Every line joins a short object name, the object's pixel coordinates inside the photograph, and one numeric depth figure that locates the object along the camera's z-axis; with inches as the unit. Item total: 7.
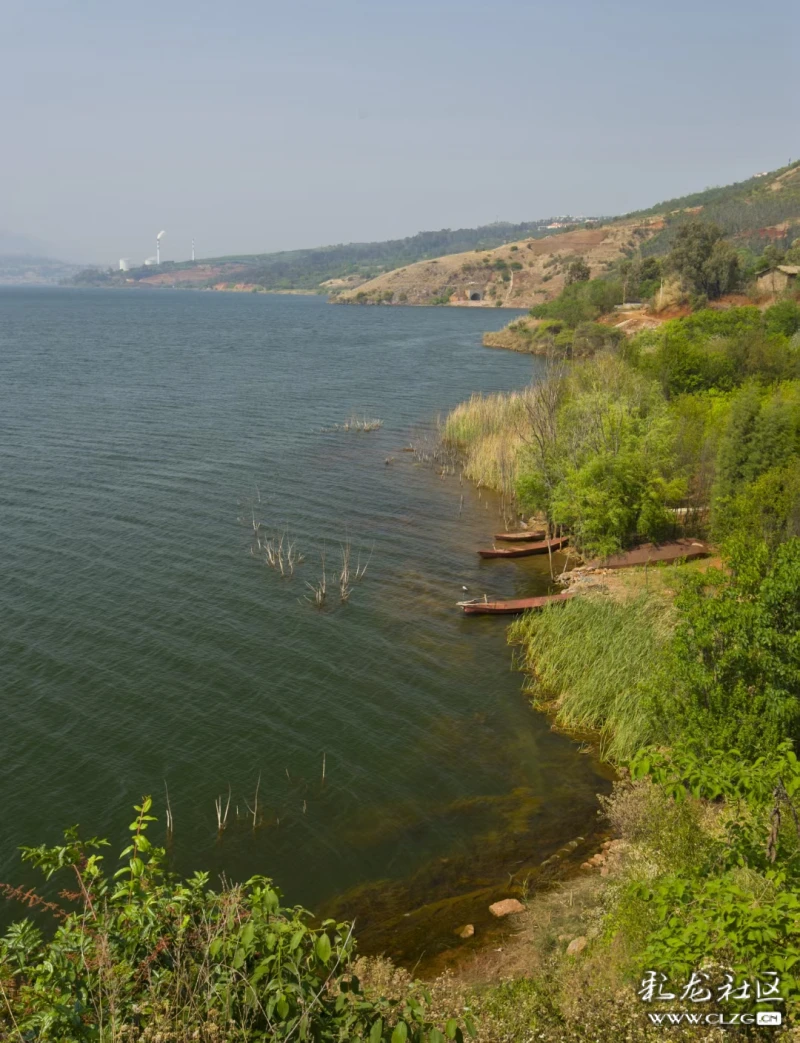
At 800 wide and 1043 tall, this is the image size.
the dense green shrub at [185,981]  256.5
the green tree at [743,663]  639.8
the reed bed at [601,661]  869.2
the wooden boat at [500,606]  1154.0
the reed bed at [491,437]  1823.3
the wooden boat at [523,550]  1403.8
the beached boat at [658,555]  1269.7
